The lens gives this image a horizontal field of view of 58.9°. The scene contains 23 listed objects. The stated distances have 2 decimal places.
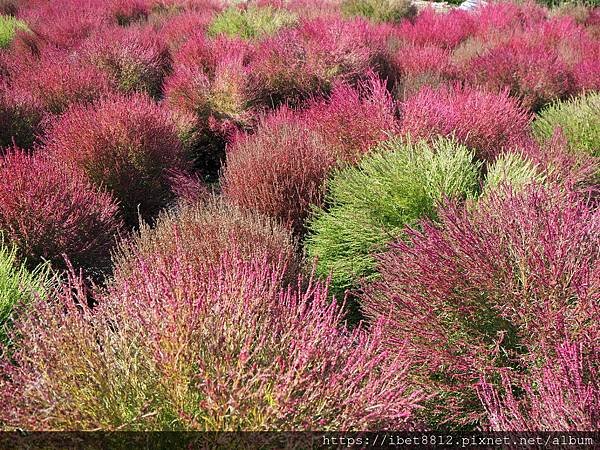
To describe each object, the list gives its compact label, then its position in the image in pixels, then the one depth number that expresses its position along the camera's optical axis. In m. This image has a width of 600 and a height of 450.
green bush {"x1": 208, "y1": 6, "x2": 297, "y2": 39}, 8.48
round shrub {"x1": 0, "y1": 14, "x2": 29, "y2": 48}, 8.29
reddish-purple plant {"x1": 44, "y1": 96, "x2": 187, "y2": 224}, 4.30
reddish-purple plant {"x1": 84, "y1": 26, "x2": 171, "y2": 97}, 6.56
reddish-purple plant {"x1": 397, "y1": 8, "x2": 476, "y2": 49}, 8.47
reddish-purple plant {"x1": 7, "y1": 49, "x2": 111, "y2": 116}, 5.62
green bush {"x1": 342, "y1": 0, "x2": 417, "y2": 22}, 10.85
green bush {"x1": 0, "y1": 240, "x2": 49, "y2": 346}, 2.40
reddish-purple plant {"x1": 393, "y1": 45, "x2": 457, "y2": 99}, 6.23
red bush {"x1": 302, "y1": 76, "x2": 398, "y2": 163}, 4.39
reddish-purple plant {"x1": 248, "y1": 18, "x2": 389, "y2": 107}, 6.27
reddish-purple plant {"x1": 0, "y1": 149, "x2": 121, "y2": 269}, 3.22
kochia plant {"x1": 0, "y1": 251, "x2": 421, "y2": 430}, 1.63
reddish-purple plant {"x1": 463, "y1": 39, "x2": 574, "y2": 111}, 6.34
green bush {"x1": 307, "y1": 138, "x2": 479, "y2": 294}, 3.46
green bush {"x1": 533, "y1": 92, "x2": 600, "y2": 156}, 4.71
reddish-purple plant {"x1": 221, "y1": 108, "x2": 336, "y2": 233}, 3.93
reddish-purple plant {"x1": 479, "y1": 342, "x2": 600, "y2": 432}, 1.78
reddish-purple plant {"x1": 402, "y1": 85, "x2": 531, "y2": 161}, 4.38
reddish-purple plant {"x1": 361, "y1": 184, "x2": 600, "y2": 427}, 2.28
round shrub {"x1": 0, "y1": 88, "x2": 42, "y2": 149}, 4.88
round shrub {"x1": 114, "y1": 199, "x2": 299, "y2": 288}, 2.88
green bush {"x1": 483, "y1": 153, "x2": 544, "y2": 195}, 3.36
